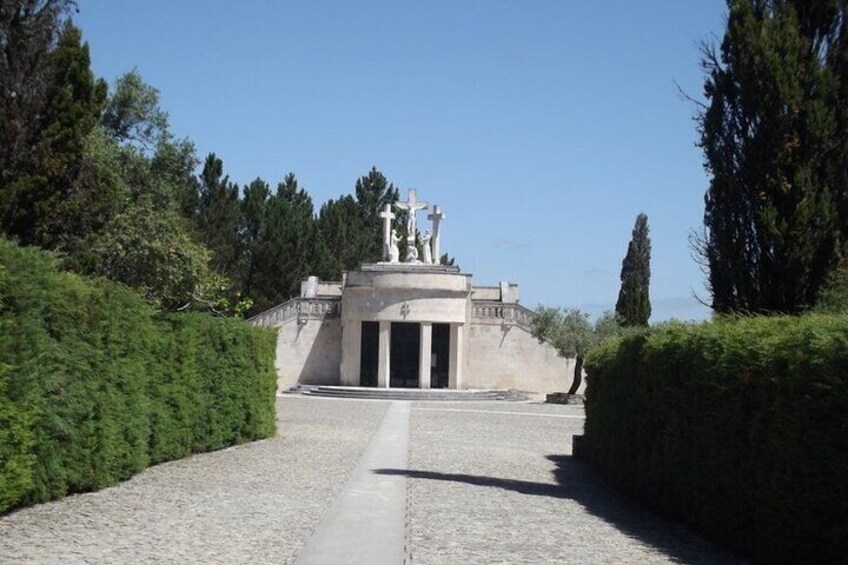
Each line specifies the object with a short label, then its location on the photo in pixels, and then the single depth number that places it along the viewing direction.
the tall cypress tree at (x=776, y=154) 13.96
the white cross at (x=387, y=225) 53.95
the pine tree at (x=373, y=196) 86.75
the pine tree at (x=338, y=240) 66.62
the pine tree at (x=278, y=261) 63.72
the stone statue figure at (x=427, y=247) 53.19
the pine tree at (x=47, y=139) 21.05
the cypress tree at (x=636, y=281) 61.75
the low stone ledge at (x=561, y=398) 45.75
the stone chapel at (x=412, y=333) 48.22
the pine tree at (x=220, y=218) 59.78
